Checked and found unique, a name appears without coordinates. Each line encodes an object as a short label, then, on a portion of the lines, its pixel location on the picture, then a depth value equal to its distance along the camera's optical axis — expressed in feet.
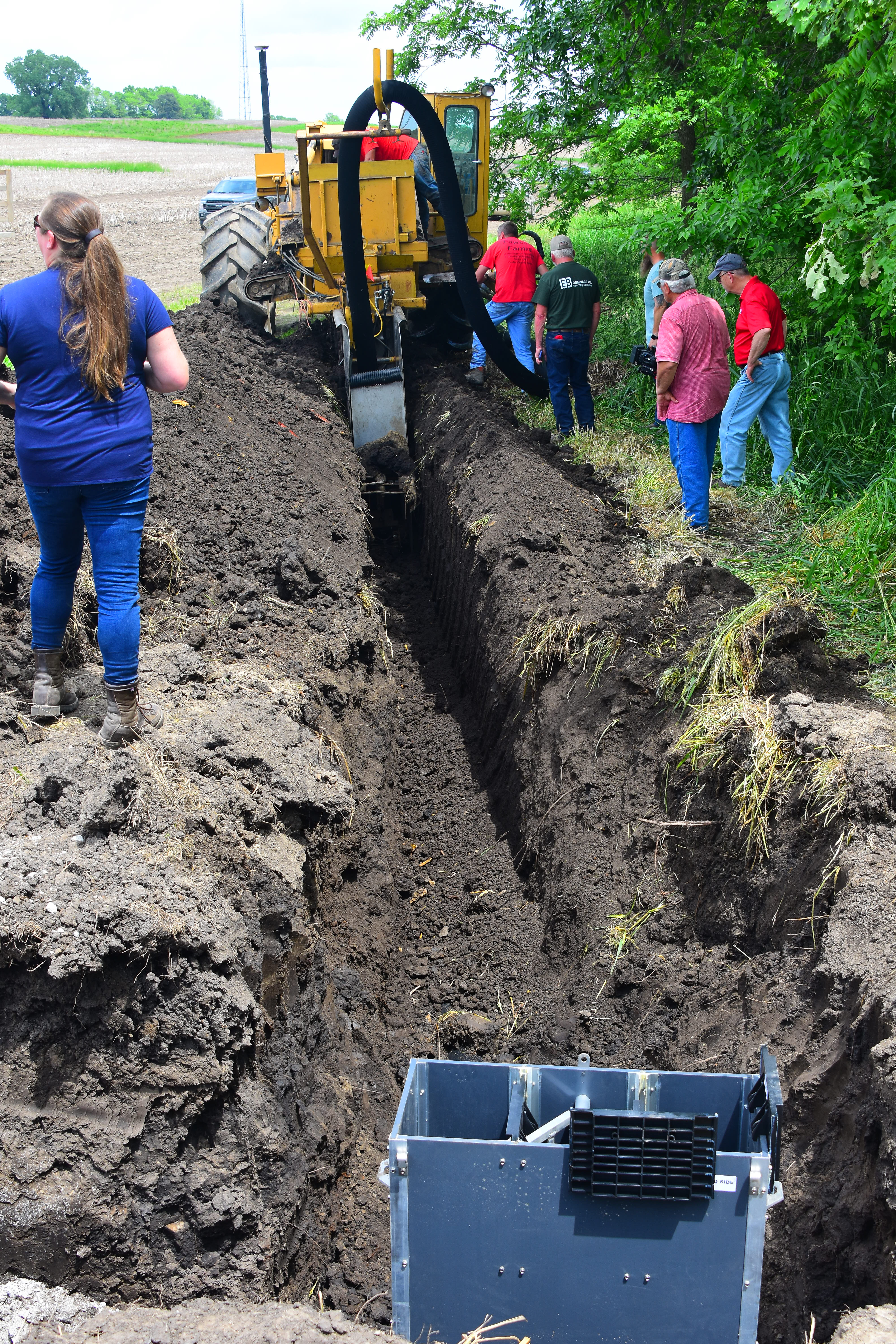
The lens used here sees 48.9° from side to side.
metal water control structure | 7.39
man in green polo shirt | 29.37
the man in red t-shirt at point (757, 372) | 23.07
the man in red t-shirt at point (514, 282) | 34.22
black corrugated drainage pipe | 27.43
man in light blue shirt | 28.14
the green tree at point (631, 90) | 26.17
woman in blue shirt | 11.05
